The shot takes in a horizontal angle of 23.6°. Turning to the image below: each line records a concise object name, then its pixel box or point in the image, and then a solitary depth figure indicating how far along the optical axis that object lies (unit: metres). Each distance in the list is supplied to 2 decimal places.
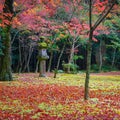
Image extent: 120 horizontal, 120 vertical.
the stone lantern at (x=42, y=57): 22.41
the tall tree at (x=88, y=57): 10.67
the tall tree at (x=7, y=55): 18.12
